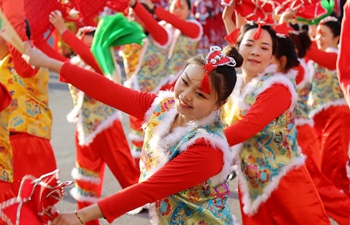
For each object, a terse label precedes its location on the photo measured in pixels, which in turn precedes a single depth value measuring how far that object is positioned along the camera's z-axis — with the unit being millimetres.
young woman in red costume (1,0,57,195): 6214
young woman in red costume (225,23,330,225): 5871
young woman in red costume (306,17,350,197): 8645
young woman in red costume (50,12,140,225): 7896
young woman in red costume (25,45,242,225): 4195
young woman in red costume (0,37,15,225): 4906
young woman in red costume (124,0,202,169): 9650
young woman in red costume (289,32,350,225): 7640
